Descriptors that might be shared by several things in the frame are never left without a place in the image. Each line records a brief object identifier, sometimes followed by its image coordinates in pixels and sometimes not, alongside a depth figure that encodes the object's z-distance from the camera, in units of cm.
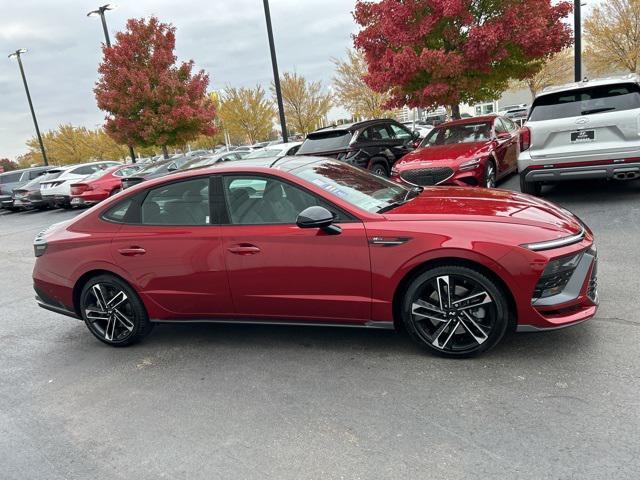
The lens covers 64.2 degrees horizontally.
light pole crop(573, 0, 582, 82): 1163
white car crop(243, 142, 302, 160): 1273
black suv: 1183
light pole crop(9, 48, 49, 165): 3103
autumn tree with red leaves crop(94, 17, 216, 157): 1964
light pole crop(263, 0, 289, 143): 1588
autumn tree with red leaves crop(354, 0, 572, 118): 1191
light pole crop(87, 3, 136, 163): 2153
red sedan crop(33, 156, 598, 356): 338
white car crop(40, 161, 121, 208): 1706
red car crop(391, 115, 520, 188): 861
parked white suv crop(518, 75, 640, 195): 692
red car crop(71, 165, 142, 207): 1600
